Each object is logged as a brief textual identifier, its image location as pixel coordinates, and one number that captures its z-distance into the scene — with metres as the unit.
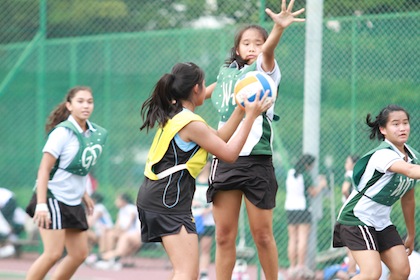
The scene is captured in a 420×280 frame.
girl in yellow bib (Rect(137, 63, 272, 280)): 11.79
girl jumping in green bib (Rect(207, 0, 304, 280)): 12.81
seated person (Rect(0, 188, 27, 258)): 24.58
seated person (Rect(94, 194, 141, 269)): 23.44
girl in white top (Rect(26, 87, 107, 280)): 14.97
